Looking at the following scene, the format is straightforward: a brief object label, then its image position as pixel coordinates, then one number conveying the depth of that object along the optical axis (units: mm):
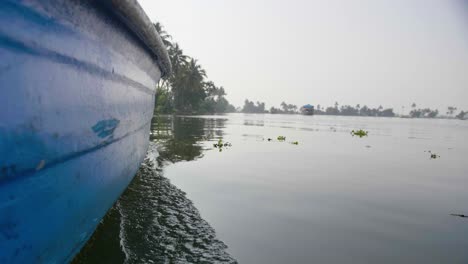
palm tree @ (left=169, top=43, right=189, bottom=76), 43550
